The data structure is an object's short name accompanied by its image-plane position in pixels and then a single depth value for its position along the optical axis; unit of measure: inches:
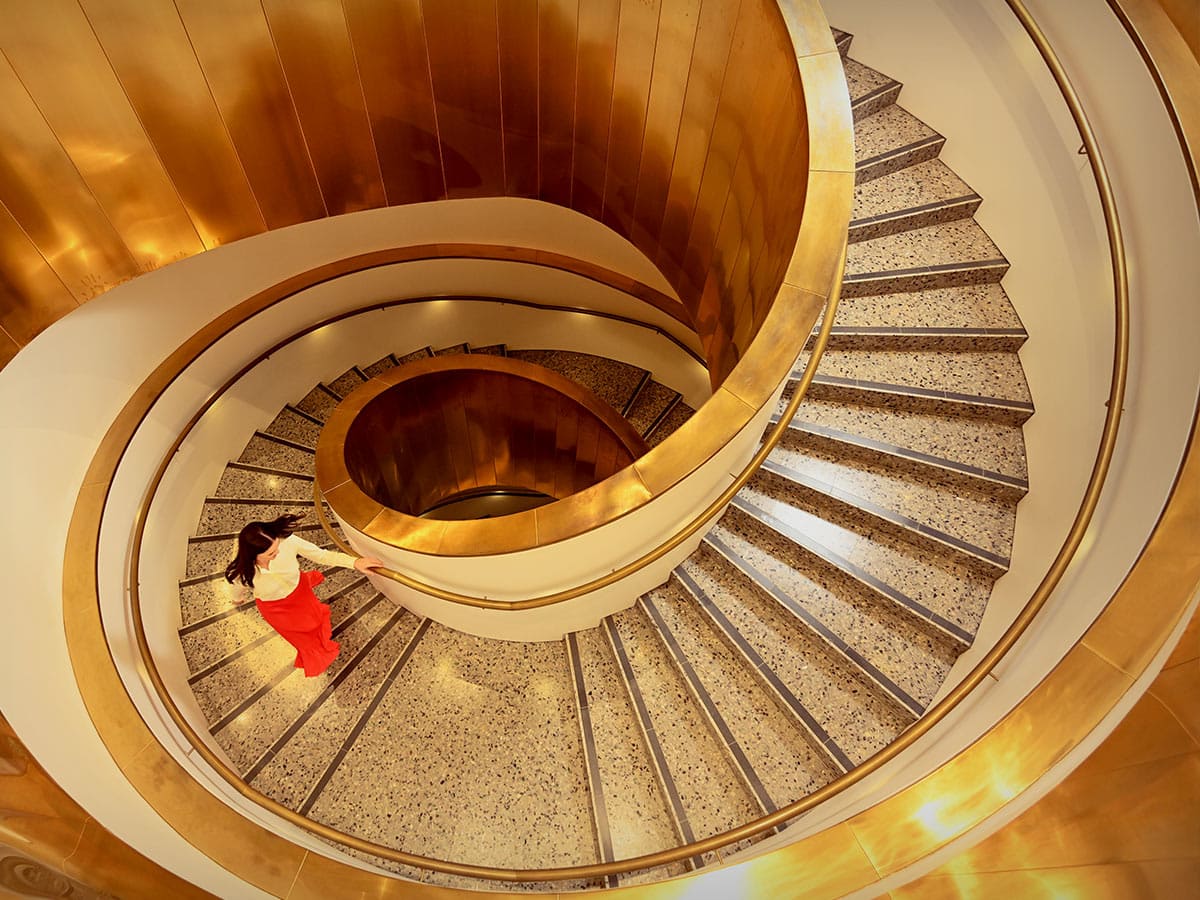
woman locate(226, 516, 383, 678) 124.6
